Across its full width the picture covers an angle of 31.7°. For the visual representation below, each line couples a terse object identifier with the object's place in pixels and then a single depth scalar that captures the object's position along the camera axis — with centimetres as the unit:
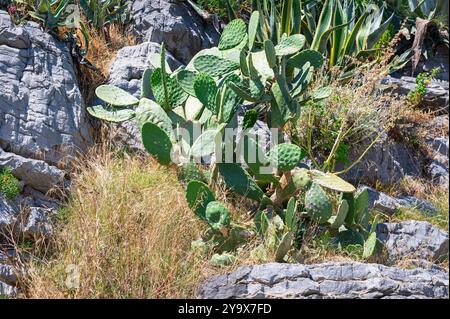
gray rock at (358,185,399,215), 707
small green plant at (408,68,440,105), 845
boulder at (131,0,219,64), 809
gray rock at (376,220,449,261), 660
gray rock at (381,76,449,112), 875
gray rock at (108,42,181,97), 724
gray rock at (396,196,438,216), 733
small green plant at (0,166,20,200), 590
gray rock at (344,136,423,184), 747
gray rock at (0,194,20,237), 579
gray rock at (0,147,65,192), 609
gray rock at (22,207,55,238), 585
